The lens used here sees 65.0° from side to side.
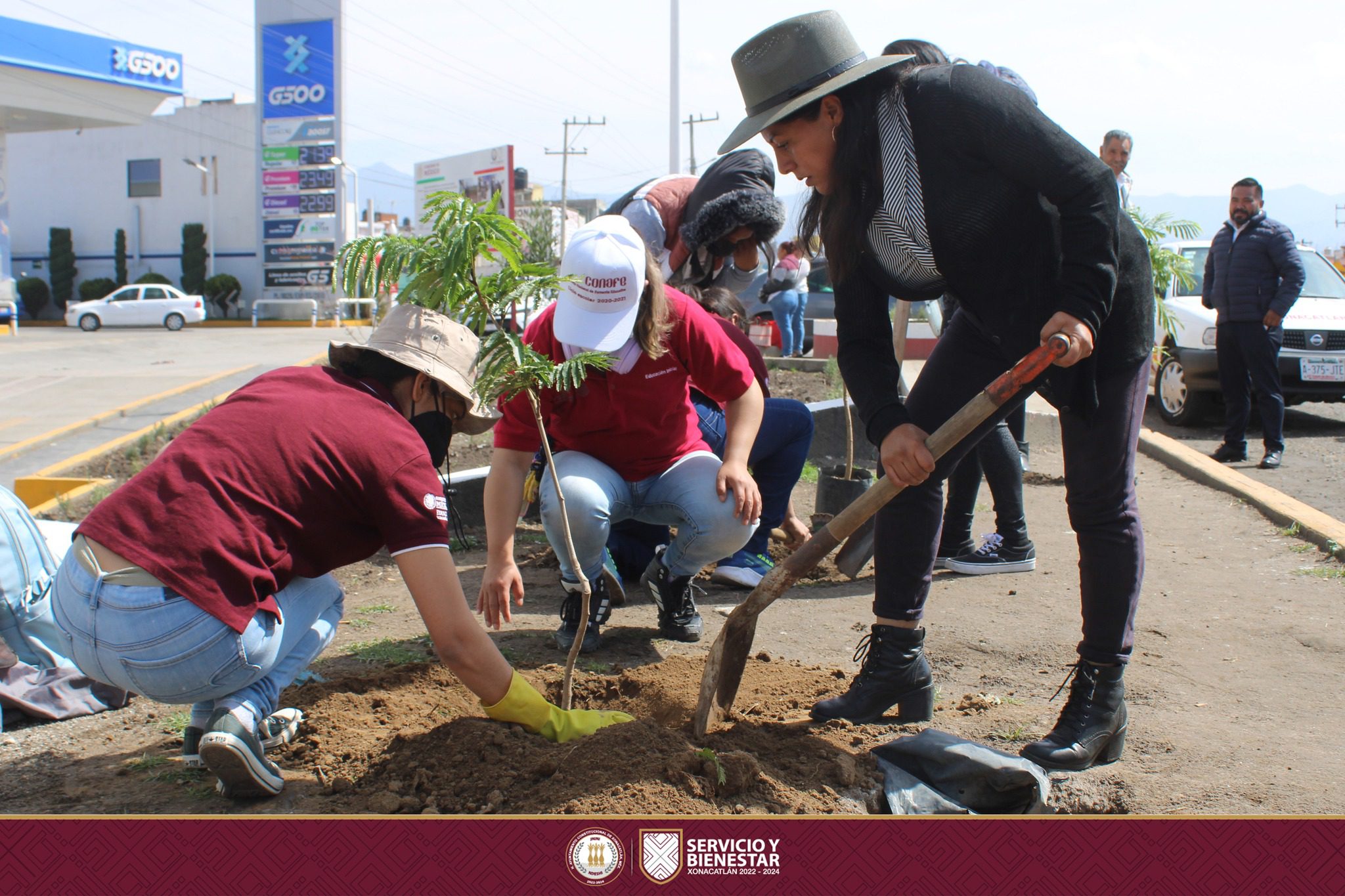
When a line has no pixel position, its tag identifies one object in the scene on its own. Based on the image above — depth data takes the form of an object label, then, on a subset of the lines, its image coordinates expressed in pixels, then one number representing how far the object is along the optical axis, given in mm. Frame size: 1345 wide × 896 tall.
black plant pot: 4969
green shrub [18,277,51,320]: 37250
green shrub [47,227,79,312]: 38844
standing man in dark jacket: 7438
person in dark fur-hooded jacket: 4555
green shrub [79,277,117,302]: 37250
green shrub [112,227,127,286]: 39750
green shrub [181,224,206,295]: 38469
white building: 40031
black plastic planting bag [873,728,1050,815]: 2326
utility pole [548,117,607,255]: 60875
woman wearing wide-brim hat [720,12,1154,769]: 2307
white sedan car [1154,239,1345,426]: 8703
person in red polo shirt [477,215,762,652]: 3119
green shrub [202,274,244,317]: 36781
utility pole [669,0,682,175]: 22000
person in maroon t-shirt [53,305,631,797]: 2150
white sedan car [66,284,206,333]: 30250
